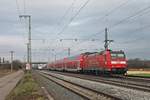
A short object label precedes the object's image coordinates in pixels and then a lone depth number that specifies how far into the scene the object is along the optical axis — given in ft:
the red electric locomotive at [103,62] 148.87
